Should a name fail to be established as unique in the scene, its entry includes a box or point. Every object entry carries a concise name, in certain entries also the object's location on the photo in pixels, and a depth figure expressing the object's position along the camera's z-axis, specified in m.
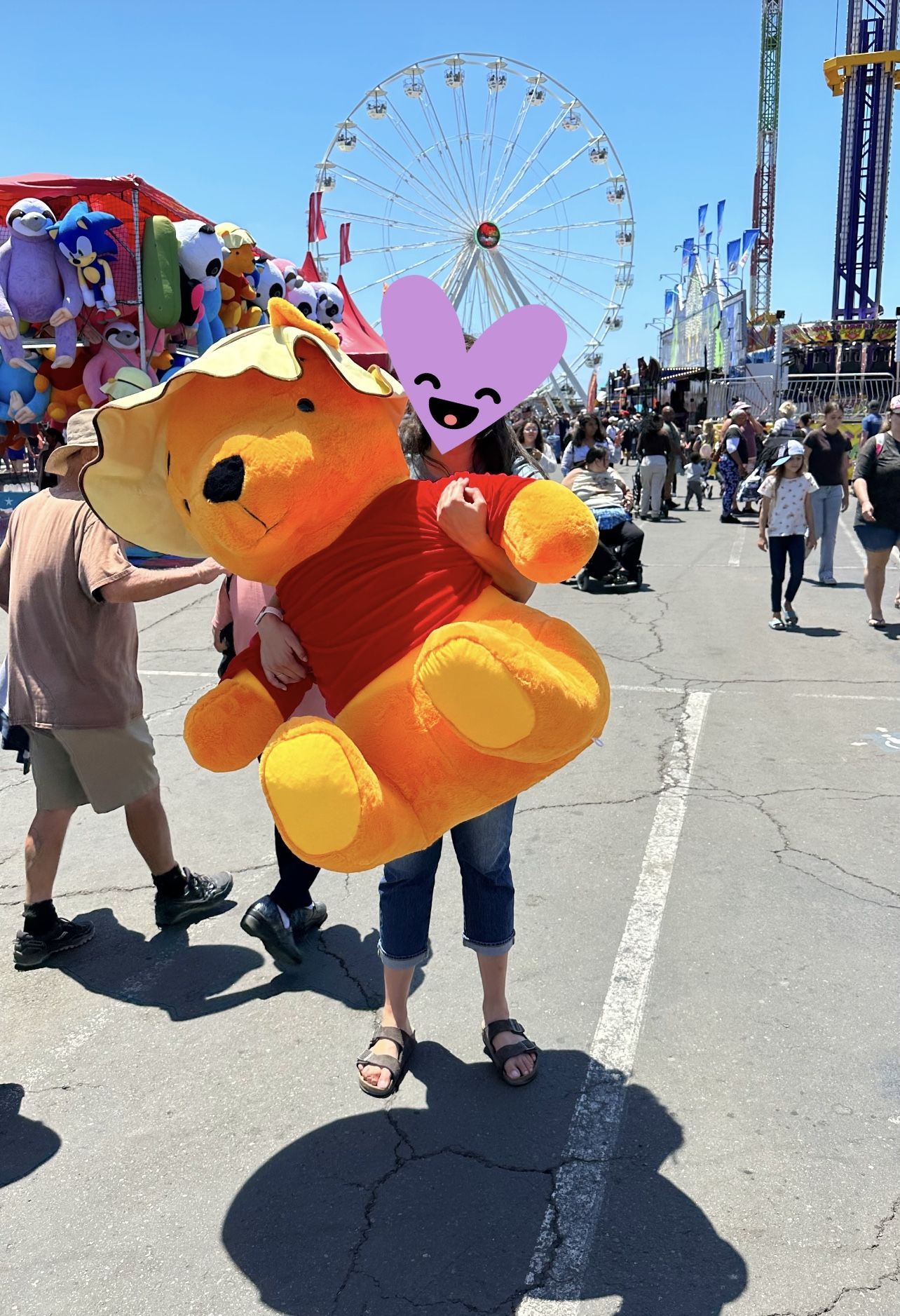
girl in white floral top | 7.18
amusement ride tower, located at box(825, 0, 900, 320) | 46.97
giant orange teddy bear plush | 1.70
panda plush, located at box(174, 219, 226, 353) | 8.80
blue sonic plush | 8.19
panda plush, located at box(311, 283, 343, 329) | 12.05
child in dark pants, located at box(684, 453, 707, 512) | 16.67
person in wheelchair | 8.89
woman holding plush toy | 2.24
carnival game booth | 8.25
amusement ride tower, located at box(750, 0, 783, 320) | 58.97
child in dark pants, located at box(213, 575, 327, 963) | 2.81
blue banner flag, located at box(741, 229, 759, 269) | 35.88
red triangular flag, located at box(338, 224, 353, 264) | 21.17
